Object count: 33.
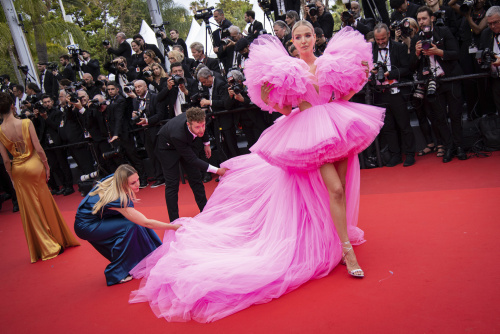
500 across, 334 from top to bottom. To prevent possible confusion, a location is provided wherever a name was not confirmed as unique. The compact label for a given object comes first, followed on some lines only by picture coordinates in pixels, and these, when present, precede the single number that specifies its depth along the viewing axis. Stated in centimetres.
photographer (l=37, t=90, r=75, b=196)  952
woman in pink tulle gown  314
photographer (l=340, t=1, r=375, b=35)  701
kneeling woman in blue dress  400
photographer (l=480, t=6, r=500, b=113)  545
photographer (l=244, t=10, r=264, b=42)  785
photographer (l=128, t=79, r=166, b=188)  768
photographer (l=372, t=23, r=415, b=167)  616
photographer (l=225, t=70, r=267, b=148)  686
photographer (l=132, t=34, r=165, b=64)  960
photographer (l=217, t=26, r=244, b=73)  815
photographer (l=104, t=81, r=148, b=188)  814
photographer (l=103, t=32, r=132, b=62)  1038
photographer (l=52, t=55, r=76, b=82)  1089
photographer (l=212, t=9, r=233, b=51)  844
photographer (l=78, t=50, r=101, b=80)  1063
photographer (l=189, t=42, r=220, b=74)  845
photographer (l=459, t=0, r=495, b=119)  613
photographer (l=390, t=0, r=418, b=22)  691
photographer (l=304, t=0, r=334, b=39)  771
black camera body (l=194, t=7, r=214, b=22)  873
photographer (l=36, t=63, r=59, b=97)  1109
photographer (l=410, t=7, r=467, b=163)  577
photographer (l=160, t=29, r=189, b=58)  951
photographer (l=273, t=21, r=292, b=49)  714
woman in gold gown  530
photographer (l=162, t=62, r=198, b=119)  733
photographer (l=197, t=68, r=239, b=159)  725
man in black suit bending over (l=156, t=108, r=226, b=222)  472
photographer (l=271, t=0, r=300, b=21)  887
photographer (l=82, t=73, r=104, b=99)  941
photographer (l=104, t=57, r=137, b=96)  918
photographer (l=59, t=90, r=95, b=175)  877
